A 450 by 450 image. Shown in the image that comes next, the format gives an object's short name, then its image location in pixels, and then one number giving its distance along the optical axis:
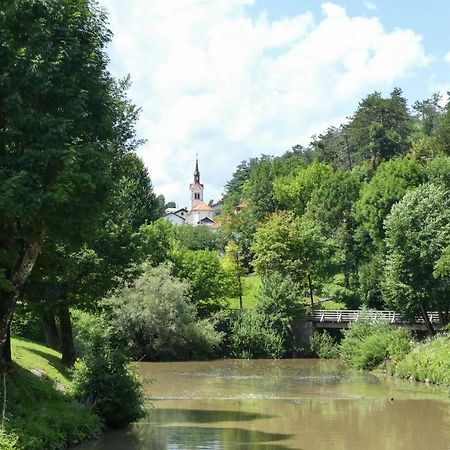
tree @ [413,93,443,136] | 144.00
